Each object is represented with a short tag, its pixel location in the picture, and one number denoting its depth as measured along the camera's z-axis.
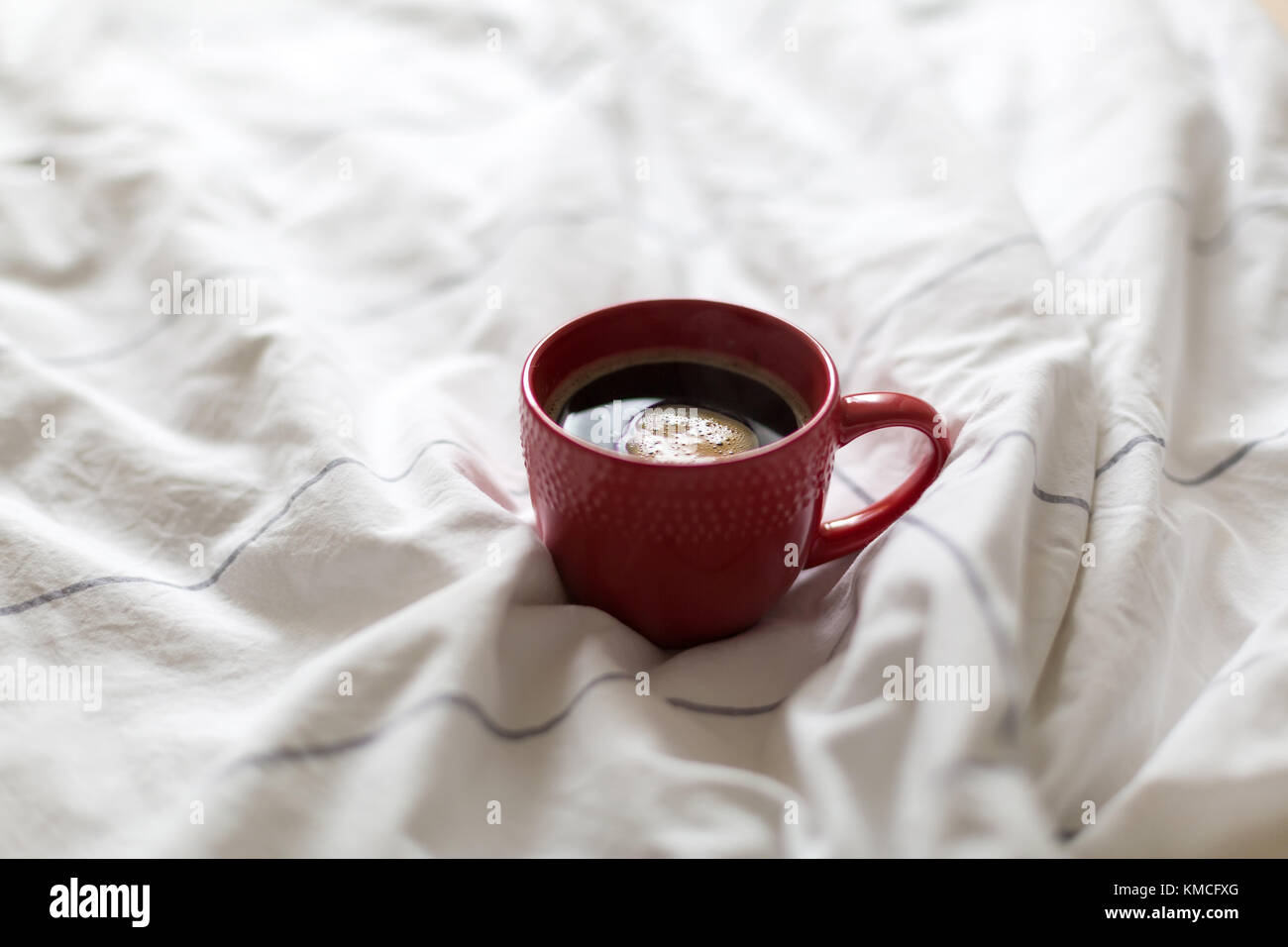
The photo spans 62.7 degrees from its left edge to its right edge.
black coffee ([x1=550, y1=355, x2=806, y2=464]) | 0.48
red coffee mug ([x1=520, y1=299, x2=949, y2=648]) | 0.41
